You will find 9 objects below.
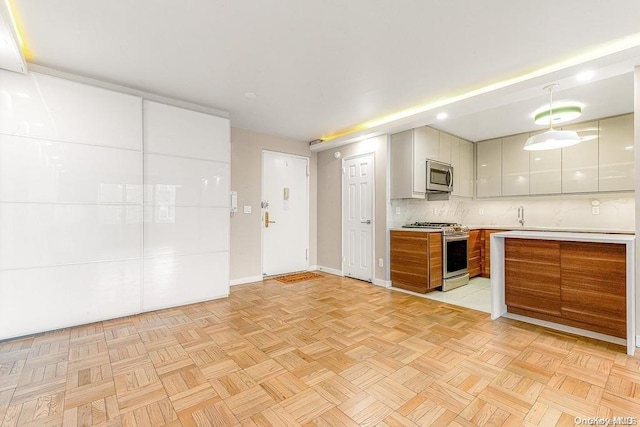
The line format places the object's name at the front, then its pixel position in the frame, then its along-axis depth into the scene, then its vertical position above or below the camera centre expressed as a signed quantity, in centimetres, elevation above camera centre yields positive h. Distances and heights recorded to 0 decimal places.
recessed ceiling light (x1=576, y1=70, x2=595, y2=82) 249 +124
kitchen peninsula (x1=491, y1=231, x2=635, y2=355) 235 -66
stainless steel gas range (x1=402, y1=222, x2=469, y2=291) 413 -62
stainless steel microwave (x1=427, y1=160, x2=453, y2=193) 441 +59
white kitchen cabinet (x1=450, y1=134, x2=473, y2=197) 499 +86
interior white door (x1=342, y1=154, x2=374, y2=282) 464 -5
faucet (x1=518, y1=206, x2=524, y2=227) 516 -5
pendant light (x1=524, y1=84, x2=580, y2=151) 275 +74
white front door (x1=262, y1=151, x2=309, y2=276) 490 +3
